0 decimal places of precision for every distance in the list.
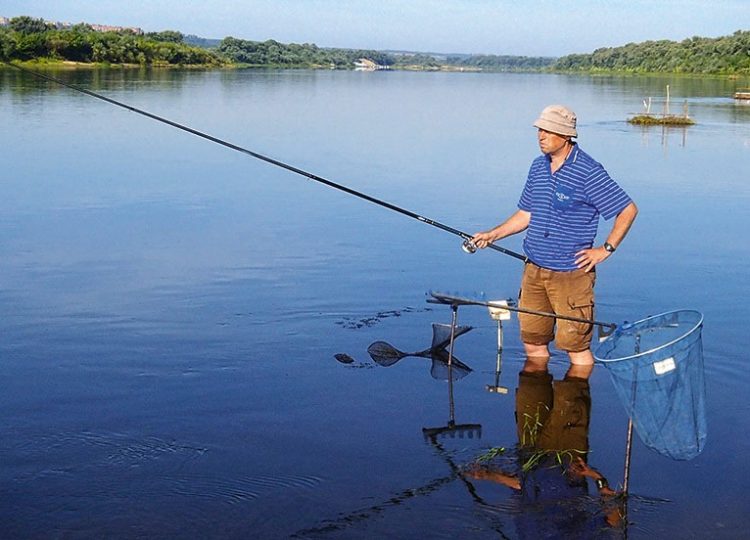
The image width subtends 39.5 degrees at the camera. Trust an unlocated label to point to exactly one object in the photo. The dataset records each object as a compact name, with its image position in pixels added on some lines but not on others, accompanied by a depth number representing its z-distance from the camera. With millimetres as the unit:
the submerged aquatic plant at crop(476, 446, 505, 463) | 6129
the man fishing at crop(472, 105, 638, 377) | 6371
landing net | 5191
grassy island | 36469
